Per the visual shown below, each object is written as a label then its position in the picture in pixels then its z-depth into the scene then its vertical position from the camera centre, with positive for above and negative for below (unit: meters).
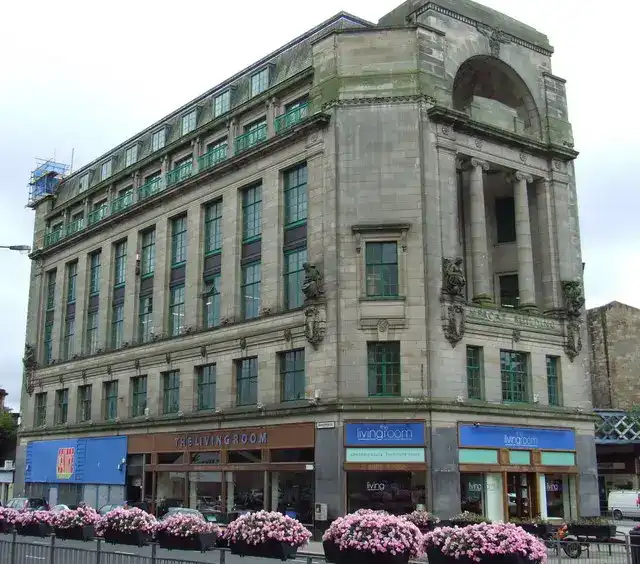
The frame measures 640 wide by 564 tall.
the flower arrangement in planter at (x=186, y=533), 20.14 -1.64
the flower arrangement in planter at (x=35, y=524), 24.59 -1.70
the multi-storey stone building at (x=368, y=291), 38.22 +9.07
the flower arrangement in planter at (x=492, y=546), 14.45 -1.42
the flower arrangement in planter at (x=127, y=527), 21.47 -1.58
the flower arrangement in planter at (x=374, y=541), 15.84 -1.44
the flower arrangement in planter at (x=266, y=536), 17.80 -1.51
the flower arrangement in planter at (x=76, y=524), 22.83 -1.61
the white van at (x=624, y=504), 54.88 -2.58
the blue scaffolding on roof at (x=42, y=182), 73.38 +25.58
